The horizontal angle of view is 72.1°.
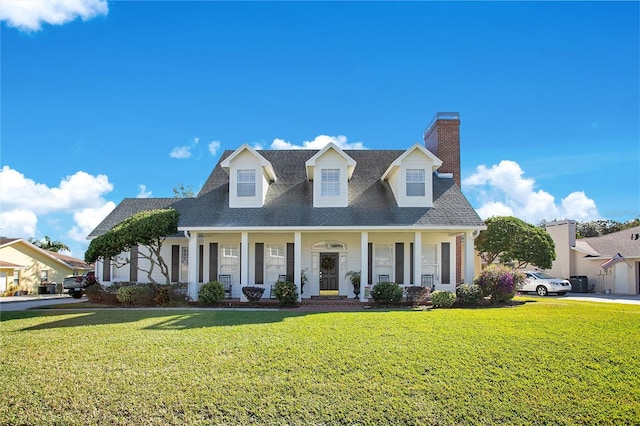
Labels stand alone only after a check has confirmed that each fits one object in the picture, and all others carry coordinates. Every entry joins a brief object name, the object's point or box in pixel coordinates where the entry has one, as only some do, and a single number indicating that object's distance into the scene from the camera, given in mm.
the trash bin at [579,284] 29547
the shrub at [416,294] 16906
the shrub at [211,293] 17219
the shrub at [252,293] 17422
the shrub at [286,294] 16797
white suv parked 26500
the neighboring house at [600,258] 28188
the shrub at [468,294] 17031
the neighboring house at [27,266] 31234
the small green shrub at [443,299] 16781
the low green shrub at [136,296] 17547
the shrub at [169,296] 17547
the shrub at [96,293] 18656
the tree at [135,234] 17250
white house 18094
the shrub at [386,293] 16781
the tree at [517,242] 28188
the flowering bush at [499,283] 17625
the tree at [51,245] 51369
